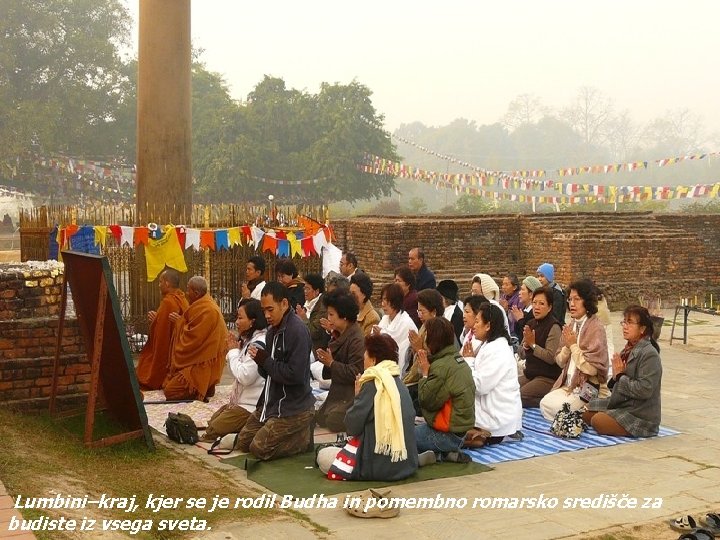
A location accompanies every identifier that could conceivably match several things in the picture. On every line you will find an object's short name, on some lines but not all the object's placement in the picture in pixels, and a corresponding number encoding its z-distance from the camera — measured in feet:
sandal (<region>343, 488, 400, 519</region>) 17.69
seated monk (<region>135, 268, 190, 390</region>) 30.71
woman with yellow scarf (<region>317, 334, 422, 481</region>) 19.33
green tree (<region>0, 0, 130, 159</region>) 118.32
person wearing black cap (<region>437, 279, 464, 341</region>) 28.94
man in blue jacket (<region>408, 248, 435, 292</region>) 32.54
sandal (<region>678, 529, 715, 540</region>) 16.61
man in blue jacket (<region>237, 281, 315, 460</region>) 21.29
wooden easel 21.25
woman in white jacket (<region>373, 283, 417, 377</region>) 26.73
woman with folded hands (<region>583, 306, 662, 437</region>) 23.30
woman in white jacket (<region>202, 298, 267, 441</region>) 23.35
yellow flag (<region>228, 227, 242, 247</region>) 39.09
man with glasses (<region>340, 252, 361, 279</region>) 33.76
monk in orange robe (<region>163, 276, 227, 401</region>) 29.22
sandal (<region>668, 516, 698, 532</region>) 17.37
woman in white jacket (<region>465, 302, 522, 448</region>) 23.32
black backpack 23.50
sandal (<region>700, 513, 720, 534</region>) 17.20
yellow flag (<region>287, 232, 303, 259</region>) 40.68
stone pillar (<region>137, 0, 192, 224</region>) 39.50
